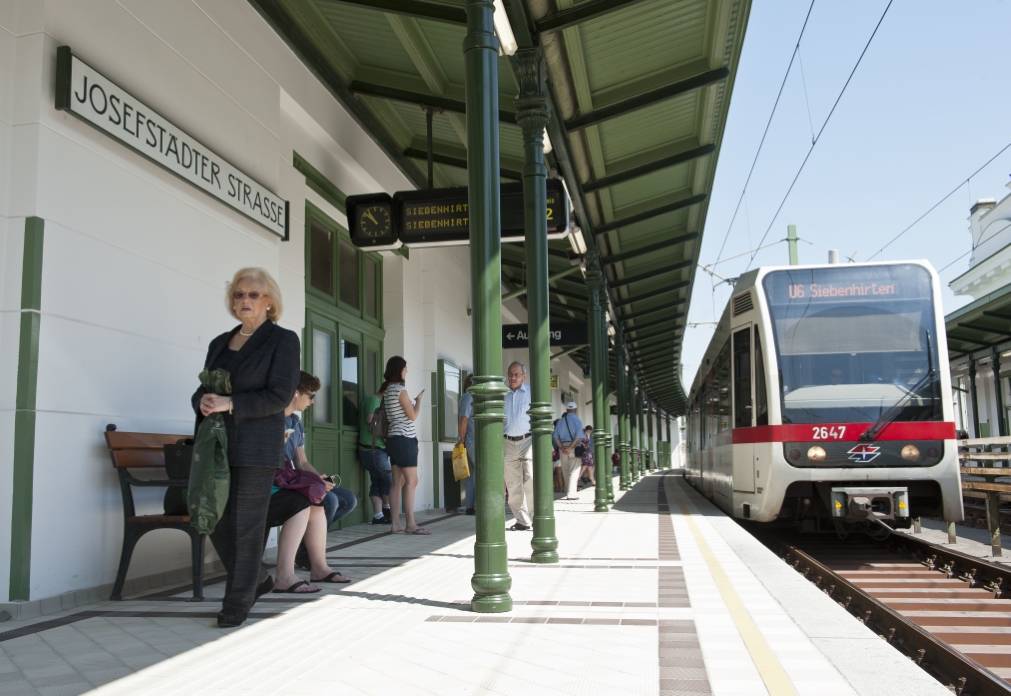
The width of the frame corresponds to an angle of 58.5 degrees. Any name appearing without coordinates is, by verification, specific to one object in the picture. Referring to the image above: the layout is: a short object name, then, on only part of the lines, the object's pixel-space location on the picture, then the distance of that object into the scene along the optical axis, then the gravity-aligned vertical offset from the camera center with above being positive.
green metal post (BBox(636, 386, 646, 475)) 33.19 +1.16
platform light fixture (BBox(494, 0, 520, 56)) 6.39 +3.08
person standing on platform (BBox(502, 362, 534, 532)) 8.73 +0.08
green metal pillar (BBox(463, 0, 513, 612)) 4.77 +0.77
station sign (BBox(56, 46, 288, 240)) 4.93 +2.05
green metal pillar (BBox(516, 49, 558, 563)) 7.02 +1.56
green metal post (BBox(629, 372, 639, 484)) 26.29 +1.06
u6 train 8.41 +0.46
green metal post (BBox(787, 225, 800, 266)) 23.64 +5.45
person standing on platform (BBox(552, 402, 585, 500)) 14.38 +0.28
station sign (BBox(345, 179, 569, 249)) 8.21 +2.25
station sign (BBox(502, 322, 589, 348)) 15.75 +2.10
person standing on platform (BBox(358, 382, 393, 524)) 9.86 -0.16
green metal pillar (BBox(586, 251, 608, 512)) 13.24 +1.61
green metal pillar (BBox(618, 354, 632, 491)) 19.19 +0.38
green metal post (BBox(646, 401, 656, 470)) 43.69 +1.03
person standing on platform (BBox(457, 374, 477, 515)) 10.55 +0.27
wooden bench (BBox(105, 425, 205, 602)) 4.96 -0.22
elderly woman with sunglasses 4.14 +0.11
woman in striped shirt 8.41 +0.25
